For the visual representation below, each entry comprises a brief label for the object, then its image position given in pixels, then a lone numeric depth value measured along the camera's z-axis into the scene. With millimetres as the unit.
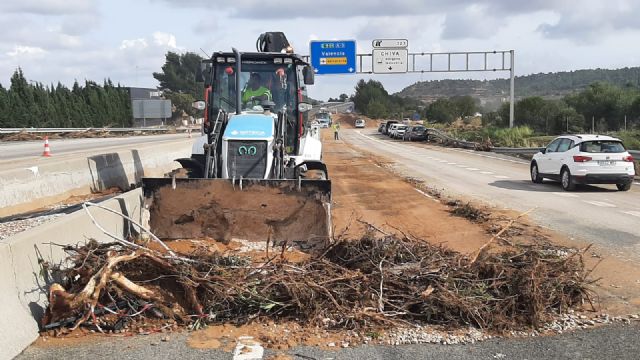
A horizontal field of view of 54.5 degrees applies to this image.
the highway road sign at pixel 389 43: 43062
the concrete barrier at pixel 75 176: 11383
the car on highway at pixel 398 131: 67438
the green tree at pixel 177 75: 110438
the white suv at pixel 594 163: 17641
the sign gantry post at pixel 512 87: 46031
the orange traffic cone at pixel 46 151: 21869
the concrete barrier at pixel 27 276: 5051
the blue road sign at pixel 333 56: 41719
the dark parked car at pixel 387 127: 77844
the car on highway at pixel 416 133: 60722
